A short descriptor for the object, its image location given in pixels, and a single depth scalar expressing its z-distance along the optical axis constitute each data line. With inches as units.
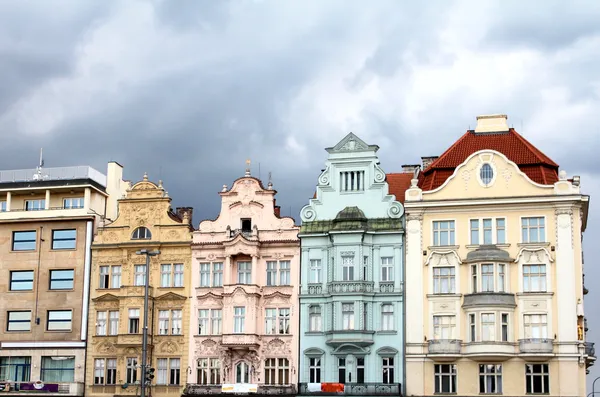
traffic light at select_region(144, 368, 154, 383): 2152.6
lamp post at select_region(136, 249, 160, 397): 2132.1
